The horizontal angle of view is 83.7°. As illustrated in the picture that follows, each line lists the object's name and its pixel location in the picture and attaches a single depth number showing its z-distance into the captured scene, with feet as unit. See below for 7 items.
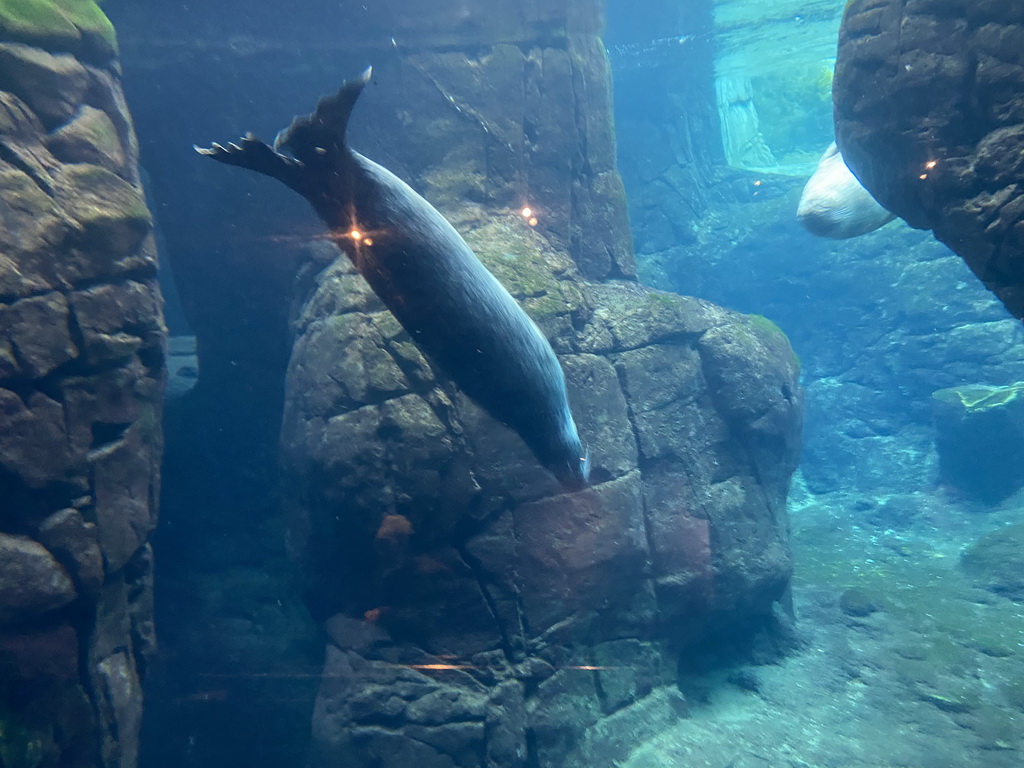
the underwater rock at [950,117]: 14.61
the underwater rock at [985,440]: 41.63
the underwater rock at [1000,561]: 30.50
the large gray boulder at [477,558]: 19.89
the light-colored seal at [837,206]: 28.16
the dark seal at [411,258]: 7.89
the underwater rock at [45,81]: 14.75
